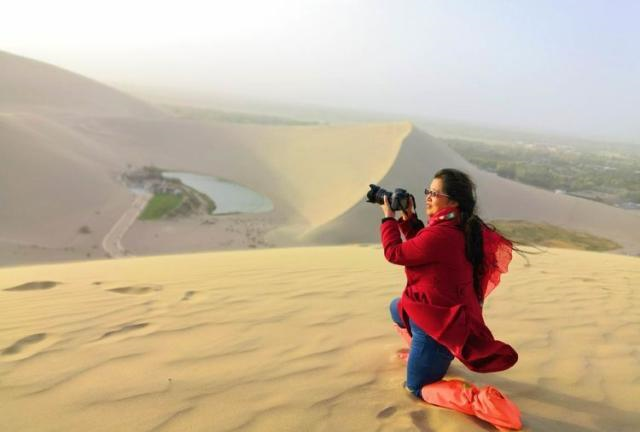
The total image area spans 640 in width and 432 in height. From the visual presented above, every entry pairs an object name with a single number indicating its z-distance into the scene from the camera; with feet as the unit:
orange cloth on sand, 7.10
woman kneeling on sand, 7.80
